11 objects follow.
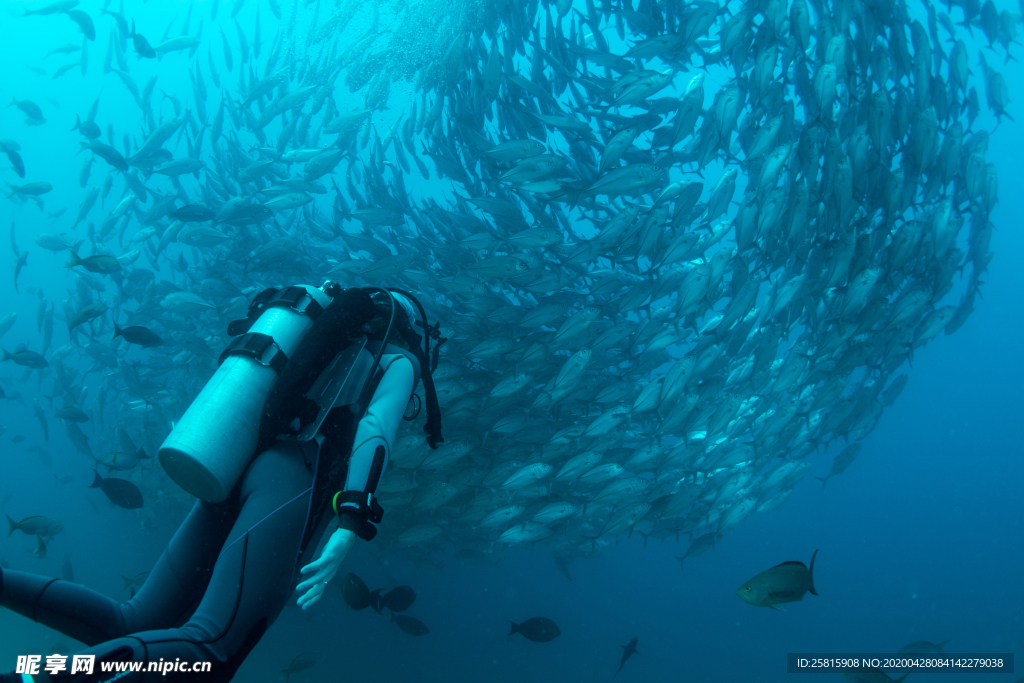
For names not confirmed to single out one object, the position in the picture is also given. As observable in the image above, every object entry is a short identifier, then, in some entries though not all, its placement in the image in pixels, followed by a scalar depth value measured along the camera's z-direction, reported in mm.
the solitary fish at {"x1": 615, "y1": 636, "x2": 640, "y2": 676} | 8500
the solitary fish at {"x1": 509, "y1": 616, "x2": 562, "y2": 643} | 7156
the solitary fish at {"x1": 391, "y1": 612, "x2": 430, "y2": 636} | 7580
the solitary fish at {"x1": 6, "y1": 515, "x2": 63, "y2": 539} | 6238
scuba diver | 1542
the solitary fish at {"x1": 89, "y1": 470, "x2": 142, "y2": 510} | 5199
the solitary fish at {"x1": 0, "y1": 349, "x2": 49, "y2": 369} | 6730
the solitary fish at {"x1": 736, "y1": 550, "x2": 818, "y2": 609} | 3750
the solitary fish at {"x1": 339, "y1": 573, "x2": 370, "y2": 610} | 6129
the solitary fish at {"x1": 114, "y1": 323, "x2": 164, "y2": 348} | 5348
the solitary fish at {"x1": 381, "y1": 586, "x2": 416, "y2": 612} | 6551
